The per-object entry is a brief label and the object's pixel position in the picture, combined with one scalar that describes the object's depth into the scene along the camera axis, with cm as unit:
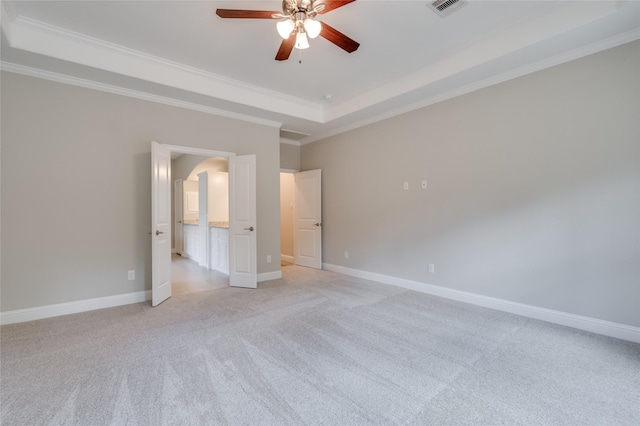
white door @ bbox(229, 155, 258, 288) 462
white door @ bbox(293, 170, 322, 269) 605
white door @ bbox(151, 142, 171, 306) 368
